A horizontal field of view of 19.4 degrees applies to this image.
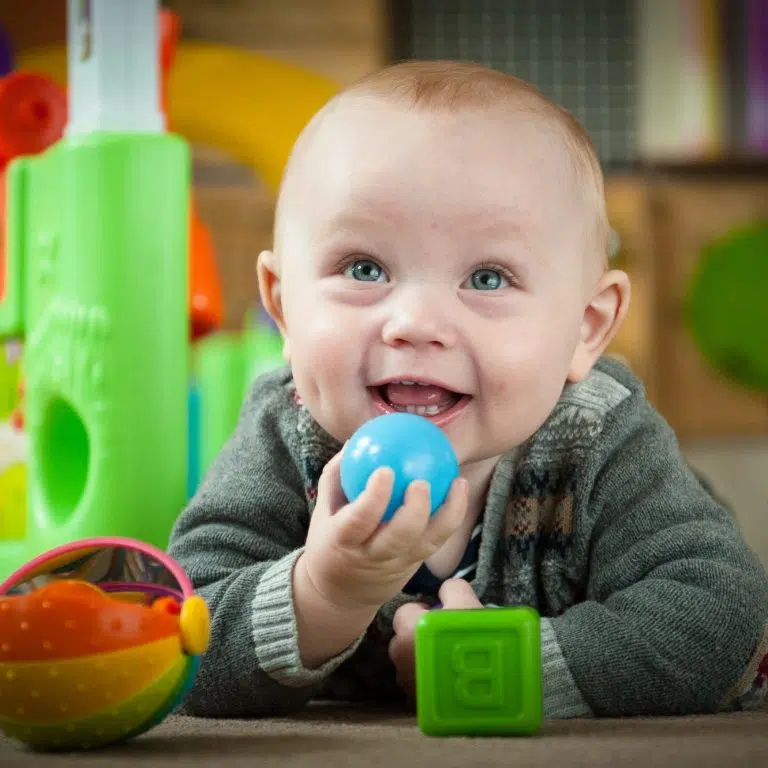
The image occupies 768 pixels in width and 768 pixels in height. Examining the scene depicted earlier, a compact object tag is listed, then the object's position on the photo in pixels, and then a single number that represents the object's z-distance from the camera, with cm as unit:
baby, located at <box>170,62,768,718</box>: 78
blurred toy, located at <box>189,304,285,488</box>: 148
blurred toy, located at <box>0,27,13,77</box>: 147
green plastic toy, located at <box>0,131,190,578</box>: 96
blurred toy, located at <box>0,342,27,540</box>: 120
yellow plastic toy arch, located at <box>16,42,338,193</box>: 150
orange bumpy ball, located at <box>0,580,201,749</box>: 69
